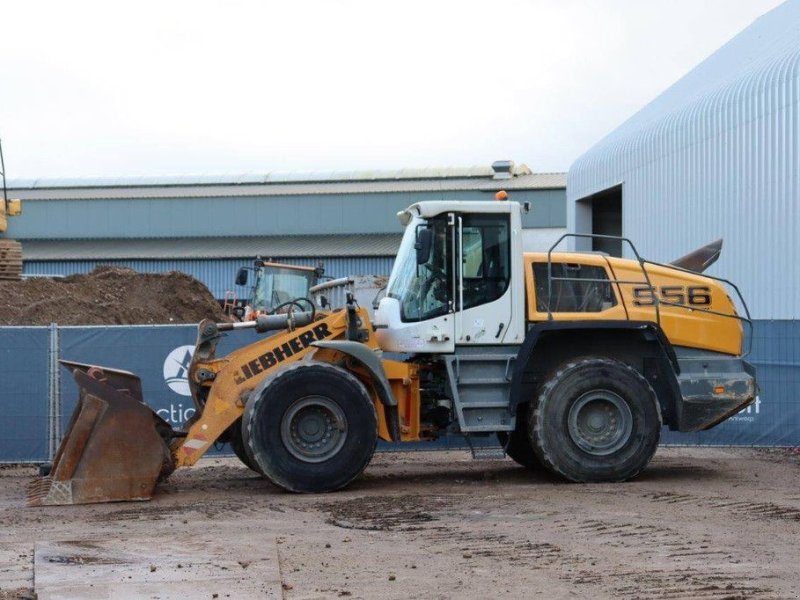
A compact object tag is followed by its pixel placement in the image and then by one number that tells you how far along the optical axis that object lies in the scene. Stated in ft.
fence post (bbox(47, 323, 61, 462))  49.88
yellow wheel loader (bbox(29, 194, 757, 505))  39.42
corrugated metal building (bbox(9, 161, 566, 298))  167.84
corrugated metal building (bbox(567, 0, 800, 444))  65.46
